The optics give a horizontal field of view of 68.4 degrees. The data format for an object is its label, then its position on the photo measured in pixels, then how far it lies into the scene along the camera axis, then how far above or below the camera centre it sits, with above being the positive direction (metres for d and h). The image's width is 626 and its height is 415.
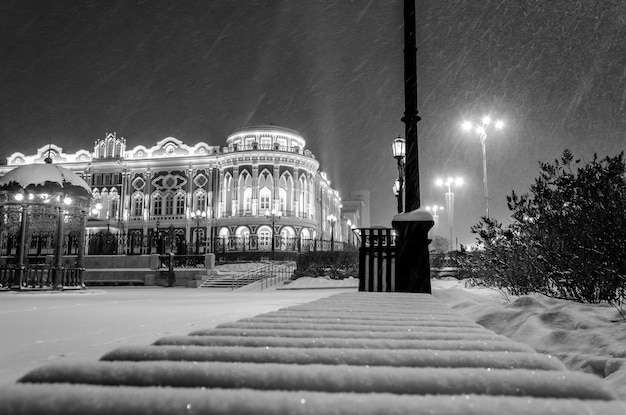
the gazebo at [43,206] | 16.34 +1.55
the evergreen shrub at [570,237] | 5.34 +0.20
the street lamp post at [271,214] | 45.88 +3.52
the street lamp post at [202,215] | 47.04 +3.57
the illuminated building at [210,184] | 47.22 +6.90
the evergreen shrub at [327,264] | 22.20 -0.73
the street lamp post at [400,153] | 11.86 +2.51
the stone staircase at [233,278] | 23.05 -1.52
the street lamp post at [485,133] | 19.14 +4.92
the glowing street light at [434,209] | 39.71 +3.61
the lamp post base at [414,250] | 7.60 -0.01
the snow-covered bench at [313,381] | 0.93 -0.32
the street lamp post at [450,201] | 25.08 +2.71
